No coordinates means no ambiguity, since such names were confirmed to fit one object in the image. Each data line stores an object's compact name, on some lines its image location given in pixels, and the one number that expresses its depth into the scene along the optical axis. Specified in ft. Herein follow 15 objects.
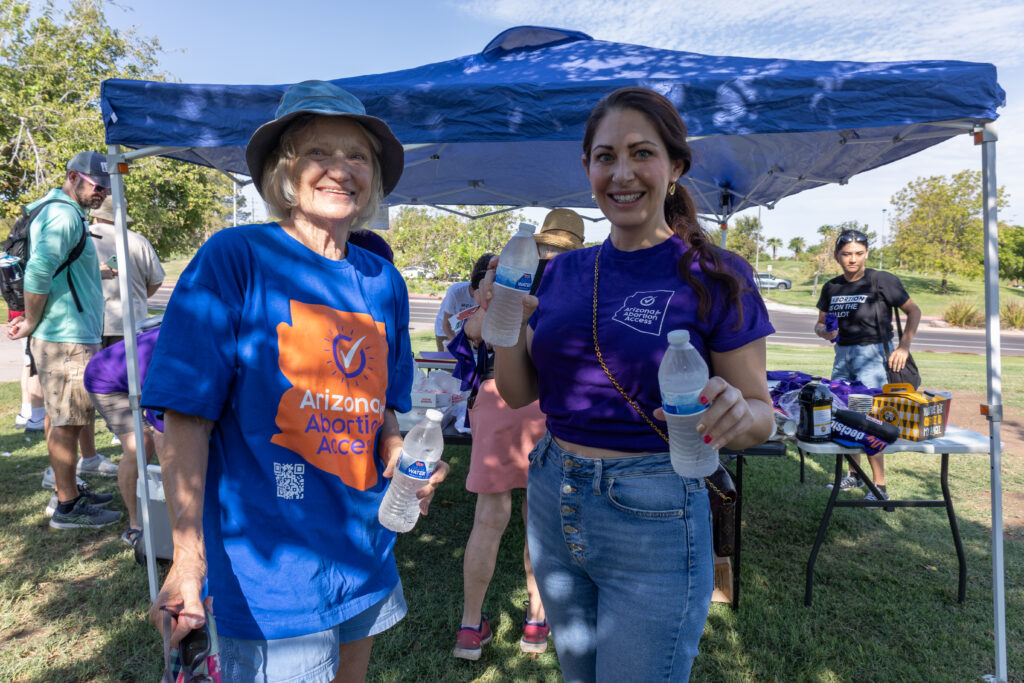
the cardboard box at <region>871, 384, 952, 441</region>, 11.47
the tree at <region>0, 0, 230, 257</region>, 49.24
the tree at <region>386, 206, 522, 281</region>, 46.14
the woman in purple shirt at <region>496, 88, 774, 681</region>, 4.61
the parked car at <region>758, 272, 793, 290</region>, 158.71
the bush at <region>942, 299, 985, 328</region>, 86.22
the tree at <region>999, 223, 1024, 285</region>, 153.79
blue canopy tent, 9.48
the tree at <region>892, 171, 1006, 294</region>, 117.60
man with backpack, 12.60
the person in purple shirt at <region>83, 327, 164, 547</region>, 11.13
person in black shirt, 16.29
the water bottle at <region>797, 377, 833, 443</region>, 11.23
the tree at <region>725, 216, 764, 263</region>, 192.54
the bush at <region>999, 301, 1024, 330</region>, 82.79
